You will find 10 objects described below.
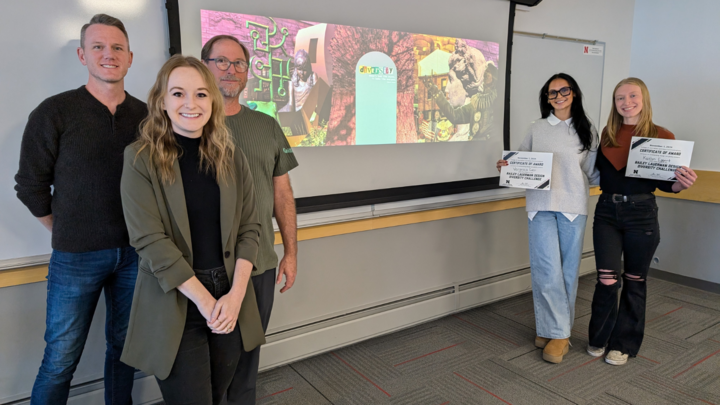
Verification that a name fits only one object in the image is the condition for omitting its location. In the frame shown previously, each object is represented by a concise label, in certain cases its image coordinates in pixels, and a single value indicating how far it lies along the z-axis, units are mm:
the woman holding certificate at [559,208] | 2713
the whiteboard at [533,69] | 3514
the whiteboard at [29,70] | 1850
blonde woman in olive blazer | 1321
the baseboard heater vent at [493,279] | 3512
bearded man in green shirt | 1717
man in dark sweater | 1673
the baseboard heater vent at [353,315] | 2695
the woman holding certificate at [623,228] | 2594
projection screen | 2416
